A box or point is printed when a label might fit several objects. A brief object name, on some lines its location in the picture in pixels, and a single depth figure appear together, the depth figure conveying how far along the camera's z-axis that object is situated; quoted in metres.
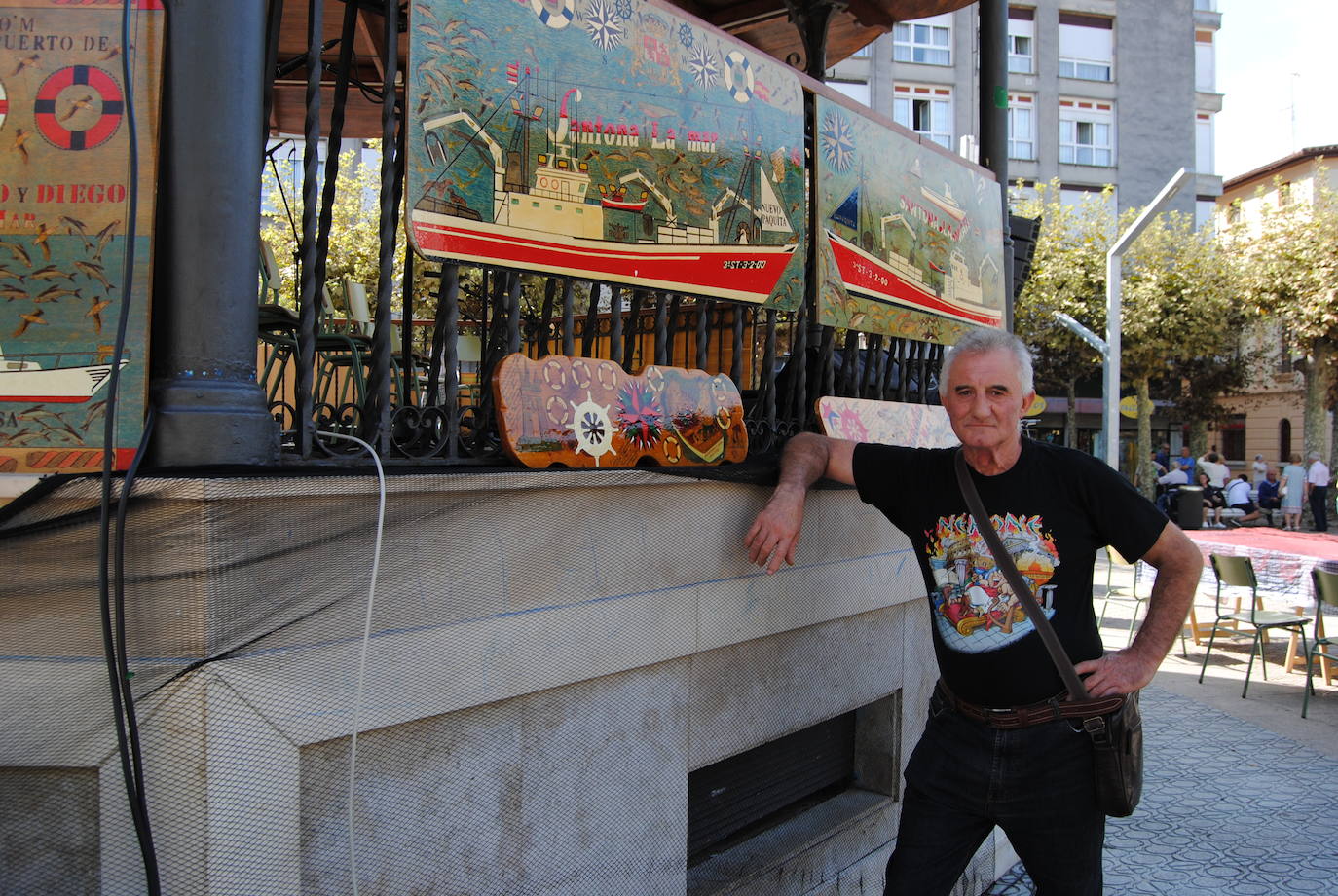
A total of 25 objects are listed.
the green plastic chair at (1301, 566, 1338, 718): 7.10
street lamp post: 13.14
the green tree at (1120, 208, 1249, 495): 26.36
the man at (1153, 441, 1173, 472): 28.86
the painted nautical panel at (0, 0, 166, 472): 1.95
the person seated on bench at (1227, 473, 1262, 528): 21.86
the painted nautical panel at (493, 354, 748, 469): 2.54
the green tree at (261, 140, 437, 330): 9.66
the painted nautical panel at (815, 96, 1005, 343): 3.74
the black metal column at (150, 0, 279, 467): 2.05
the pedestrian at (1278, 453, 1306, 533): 22.08
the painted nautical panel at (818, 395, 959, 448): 3.74
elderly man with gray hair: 2.64
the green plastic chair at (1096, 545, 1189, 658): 9.31
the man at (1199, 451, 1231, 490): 23.97
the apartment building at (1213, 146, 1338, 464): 32.66
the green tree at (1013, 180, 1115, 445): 27.52
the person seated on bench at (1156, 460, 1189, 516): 23.52
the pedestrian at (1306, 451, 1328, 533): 22.81
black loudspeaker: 6.35
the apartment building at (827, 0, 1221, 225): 33.81
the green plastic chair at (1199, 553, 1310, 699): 7.85
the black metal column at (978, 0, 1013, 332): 5.13
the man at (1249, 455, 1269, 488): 26.30
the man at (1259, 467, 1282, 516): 24.98
